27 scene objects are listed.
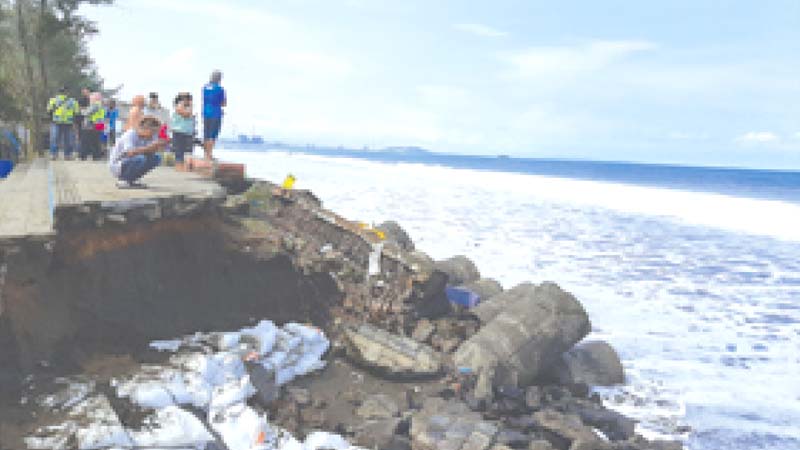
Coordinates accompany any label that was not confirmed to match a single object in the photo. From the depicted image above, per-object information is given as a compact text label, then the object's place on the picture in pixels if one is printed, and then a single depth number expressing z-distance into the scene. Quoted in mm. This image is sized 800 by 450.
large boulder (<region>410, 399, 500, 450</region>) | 5535
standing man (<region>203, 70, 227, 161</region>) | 10570
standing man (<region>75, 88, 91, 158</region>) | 13548
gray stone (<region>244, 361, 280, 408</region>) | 5707
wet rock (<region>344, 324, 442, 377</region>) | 7035
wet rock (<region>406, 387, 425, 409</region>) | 6559
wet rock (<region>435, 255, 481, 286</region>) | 12227
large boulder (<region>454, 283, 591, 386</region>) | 7809
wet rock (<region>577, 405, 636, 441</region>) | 7152
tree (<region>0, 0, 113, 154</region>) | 17953
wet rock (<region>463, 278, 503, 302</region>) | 11500
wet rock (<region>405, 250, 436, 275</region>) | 8562
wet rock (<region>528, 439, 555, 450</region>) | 6012
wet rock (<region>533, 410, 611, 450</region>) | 6332
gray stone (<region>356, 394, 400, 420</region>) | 6098
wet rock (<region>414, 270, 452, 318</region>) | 8523
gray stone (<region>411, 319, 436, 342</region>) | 8141
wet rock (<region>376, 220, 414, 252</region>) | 14016
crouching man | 7391
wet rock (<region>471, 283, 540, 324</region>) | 9703
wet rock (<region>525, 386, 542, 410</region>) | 7312
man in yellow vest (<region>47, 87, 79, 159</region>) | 13039
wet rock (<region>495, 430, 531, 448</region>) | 5797
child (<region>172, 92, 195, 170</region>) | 10656
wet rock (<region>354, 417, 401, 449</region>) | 5477
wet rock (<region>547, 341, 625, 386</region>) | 8820
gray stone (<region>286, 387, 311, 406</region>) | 6000
